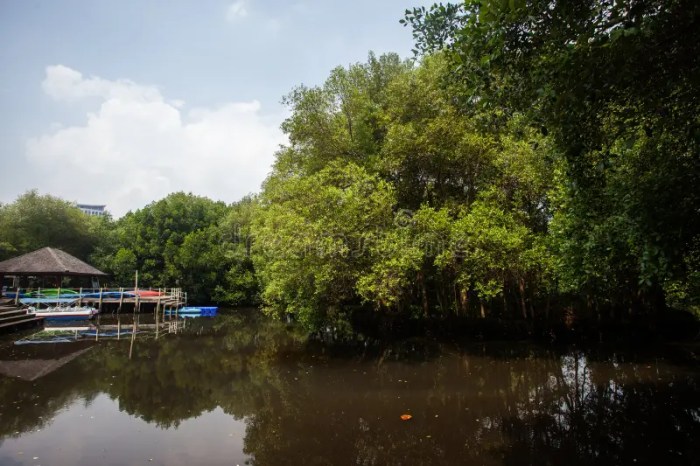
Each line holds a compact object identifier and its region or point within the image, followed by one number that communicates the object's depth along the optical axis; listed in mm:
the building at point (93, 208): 151500
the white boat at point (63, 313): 20922
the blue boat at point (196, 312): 27955
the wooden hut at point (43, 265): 23281
